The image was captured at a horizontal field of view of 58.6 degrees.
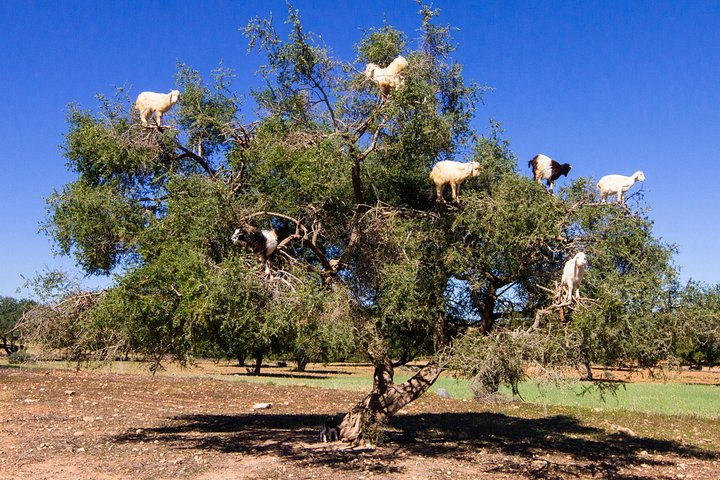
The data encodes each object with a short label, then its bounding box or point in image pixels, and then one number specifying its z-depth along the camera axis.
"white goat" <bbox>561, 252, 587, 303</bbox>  9.73
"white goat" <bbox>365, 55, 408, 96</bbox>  11.38
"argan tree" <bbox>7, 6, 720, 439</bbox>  10.67
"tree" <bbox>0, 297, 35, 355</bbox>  53.94
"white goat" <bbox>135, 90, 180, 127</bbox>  12.27
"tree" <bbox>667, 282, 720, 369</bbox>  11.01
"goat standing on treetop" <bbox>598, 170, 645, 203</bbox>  11.18
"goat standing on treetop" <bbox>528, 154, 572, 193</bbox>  11.88
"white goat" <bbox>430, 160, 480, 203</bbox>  11.54
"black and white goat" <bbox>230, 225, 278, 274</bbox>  11.36
